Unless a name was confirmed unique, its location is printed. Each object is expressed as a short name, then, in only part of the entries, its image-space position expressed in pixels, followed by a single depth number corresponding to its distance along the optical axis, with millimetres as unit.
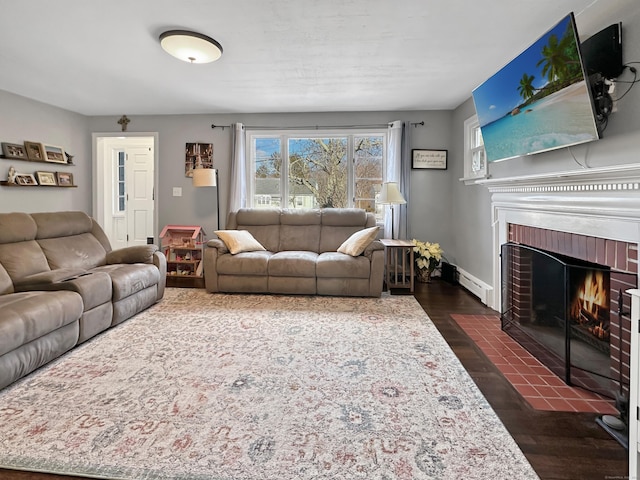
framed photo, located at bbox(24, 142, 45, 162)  4184
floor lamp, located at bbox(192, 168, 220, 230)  4590
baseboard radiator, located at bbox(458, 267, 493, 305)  3498
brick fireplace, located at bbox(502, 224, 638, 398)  1730
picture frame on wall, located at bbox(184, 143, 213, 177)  4965
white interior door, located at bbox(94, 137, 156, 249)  5793
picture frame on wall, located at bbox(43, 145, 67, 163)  4402
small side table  3992
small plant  4336
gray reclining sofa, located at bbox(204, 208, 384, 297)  3686
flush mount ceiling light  2502
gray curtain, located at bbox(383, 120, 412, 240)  4602
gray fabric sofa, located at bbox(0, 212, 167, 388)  1939
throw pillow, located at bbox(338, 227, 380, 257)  3760
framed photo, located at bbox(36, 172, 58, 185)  4328
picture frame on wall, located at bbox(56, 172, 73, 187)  4609
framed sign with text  4711
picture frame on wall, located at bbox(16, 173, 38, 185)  4074
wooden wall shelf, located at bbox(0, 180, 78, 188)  3932
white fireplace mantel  1659
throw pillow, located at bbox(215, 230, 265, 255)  3926
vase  4391
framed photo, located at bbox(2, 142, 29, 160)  3945
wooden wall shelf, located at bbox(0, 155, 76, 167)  3953
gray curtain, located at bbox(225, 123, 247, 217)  4793
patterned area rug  1312
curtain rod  4746
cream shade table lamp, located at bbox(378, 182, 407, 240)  4211
